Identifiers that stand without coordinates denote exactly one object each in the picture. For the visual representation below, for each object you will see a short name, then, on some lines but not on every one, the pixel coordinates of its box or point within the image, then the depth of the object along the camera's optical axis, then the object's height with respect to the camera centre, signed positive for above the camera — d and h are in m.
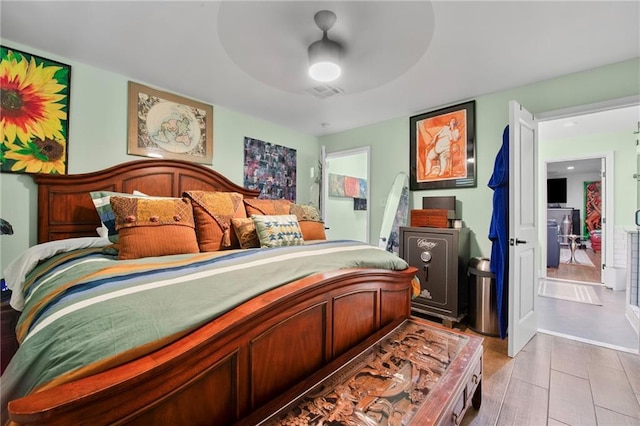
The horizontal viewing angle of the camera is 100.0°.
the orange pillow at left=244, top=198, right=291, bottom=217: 2.46 +0.06
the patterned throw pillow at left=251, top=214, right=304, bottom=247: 1.99 -0.14
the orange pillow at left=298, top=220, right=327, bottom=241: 2.51 -0.15
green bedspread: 0.64 -0.28
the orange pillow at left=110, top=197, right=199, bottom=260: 1.52 -0.10
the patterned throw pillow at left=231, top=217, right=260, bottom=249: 2.02 -0.15
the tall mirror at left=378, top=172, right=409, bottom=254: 3.44 +0.02
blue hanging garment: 2.44 -0.16
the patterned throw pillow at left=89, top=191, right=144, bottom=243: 1.84 +0.00
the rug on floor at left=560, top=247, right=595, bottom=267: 5.98 -1.00
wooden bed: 0.58 -0.46
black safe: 2.71 -0.55
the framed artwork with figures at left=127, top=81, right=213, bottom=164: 2.49 +0.87
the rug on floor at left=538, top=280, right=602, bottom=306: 3.52 -1.07
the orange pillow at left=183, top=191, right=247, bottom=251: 1.96 -0.05
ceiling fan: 1.68 +1.10
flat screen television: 8.19 +0.79
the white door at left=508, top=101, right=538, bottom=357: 2.21 -0.09
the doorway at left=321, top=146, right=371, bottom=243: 4.24 +0.29
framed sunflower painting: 1.92 +0.73
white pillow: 1.46 -0.30
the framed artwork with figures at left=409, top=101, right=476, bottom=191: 2.94 +0.78
